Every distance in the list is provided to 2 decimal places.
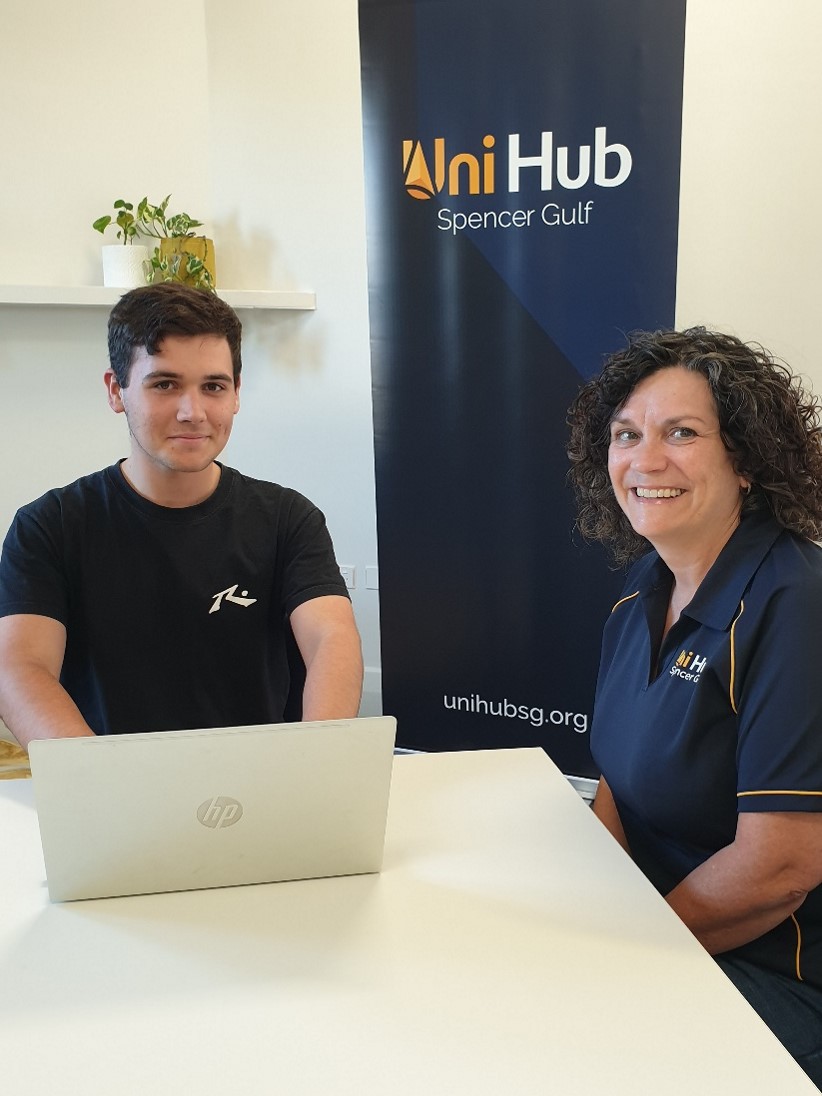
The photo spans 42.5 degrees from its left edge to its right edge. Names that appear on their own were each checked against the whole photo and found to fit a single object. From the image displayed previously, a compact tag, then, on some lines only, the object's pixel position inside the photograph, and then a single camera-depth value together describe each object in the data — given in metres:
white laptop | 1.12
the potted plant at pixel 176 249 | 3.43
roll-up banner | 2.71
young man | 1.91
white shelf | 3.35
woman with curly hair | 1.32
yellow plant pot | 3.45
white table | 0.92
